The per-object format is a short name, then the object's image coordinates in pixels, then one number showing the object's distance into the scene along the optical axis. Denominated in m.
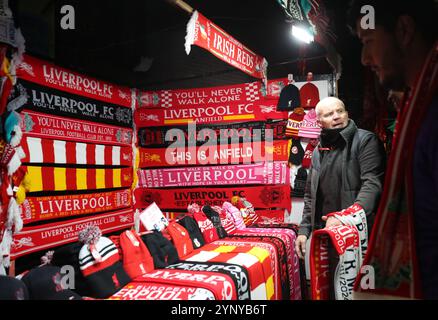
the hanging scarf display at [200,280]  2.16
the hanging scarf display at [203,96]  5.03
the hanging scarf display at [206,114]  5.00
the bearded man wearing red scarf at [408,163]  0.94
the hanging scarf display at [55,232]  3.40
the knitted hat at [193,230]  3.33
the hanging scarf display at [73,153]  3.66
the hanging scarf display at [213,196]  4.93
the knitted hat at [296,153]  4.82
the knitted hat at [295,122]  4.78
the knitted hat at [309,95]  4.75
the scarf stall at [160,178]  2.42
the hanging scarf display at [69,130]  3.67
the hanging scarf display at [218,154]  4.96
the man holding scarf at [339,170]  2.18
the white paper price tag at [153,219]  2.98
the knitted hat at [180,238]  2.99
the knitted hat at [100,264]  2.06
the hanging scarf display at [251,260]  2.68
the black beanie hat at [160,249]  2.69
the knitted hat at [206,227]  3.56
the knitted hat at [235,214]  4.29
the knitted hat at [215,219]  3.85
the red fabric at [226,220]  4.03
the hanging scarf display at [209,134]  4.99
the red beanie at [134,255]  2.41
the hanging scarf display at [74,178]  3.70
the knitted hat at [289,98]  4.80
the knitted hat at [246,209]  4.61
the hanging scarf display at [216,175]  4.95
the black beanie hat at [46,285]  1.75
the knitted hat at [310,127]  4.68
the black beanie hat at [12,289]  1.57
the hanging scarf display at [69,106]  3.66
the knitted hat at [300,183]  4.78
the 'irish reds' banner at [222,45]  3.16
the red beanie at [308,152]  4.70
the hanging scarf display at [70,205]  3.56
